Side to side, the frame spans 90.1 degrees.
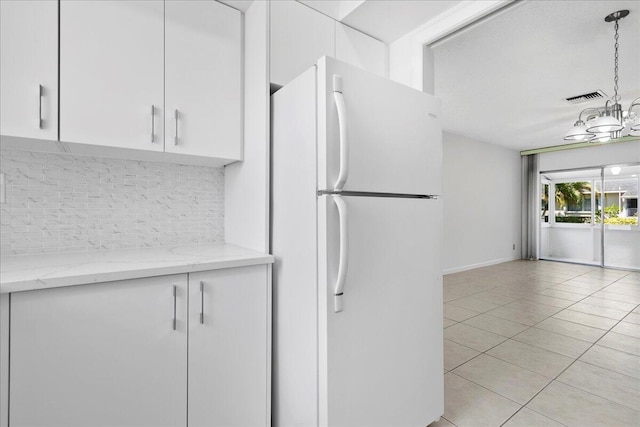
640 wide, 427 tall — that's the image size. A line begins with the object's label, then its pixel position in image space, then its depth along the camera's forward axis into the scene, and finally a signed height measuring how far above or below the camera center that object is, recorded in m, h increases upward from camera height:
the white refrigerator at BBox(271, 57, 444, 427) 1.26 -0.16
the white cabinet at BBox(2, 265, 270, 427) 1.07 -0.54
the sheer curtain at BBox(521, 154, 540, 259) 7.41 +0.21
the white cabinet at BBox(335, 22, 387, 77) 1.96 +1.05
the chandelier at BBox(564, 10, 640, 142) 2.62 +0.98
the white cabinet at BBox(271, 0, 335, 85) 1.69 +0.98
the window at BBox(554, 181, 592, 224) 6.88 +0.29
